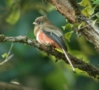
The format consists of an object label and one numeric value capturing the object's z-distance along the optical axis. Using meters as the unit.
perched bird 6.32
